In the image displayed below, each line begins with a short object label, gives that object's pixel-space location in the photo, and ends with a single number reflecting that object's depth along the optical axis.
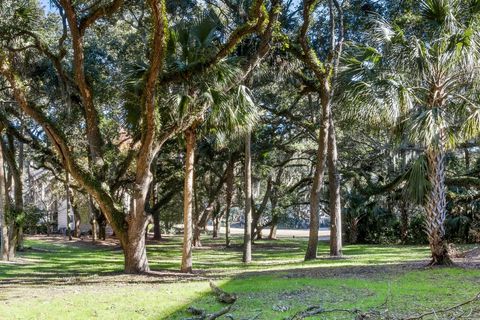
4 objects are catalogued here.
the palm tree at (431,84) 10.66
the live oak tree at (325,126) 14.35
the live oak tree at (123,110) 10.77
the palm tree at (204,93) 11.70
